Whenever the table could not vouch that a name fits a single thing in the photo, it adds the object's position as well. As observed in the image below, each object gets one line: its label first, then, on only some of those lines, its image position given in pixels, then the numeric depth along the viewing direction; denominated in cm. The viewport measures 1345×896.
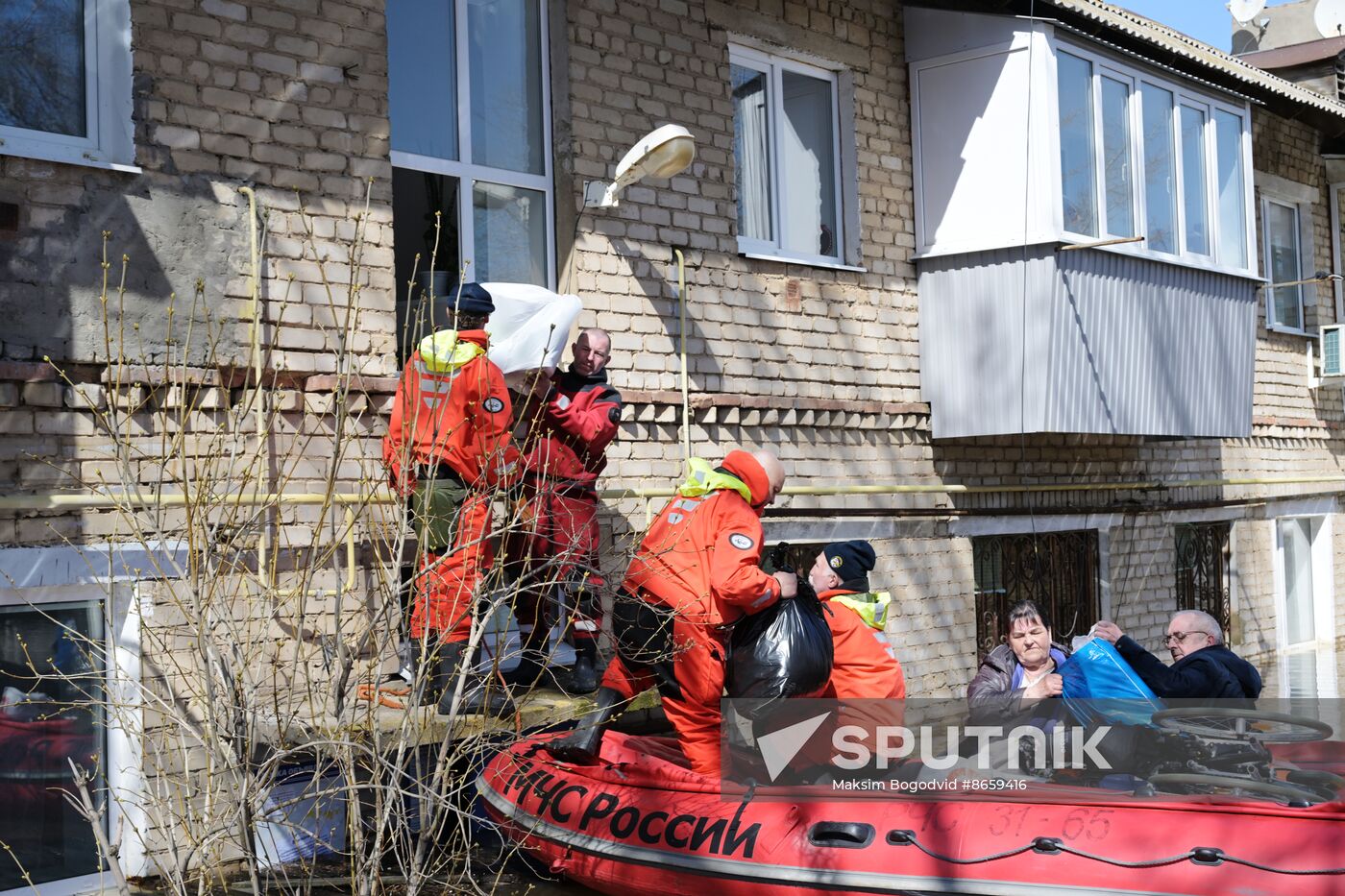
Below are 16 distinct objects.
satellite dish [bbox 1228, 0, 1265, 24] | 1656
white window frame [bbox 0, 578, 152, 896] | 579
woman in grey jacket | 601
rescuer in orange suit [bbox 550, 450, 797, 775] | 577
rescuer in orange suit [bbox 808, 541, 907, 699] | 607
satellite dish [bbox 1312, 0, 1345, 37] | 1620
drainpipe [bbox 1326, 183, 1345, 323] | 1457
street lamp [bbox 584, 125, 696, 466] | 724
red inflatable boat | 453
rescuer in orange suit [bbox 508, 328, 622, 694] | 665
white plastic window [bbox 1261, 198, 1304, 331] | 1397
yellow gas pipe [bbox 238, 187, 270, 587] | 629
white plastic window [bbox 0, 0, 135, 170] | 593
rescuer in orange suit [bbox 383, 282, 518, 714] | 581
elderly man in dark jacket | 567
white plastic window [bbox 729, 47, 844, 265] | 920
